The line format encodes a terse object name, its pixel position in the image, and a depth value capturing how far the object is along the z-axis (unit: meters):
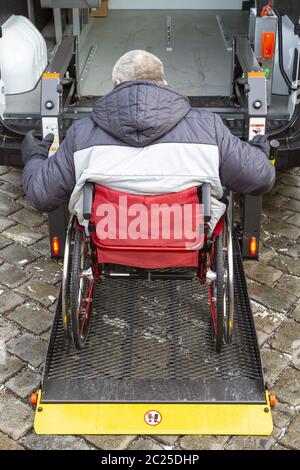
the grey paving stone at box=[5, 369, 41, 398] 3.33
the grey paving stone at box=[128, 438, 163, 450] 3.01
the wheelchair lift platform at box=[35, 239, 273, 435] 3.06
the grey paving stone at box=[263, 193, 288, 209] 4.98
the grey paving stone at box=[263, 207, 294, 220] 4.83
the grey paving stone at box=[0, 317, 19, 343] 3.69
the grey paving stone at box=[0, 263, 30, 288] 4.15
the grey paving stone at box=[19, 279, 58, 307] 3.99
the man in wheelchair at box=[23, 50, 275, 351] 2.87
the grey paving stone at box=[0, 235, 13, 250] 4.53
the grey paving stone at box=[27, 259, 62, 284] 4.18
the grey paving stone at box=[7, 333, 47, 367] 3.54
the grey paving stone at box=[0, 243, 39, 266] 4.37
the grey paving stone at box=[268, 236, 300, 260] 4.42
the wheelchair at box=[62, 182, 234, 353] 2.92
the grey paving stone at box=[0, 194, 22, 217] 4.91
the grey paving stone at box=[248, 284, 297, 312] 3.93
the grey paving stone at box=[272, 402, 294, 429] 3.13
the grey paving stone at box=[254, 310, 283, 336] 3.73
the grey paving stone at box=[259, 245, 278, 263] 4.34
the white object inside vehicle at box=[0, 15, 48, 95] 5.11
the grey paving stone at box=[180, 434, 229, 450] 3.01
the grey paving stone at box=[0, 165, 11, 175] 5.49
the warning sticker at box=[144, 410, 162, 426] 3.05
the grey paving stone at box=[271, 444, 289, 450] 3.00
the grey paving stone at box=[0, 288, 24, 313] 3.92
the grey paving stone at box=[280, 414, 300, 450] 3.02
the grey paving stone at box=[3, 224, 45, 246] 4.57
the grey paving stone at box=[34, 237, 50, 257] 4.44
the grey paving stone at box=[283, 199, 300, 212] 4.92
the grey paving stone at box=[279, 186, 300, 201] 5.10
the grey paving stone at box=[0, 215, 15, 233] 4.74
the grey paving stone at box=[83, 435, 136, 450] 3.01
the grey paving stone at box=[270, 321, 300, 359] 3.60
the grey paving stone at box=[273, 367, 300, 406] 3.27
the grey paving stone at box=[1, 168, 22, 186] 5.32
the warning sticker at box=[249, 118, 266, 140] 3.81
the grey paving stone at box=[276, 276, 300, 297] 4.06
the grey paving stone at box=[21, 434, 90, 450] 3.02
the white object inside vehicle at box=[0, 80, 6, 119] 4.48
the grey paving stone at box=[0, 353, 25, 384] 3.43
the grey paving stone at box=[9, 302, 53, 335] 3.77
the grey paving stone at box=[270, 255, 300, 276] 4.24
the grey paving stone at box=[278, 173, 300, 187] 5.28
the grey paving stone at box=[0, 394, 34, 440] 3.11
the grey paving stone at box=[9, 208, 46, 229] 4.78
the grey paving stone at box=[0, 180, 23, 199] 5.13
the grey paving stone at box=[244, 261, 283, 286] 4.16
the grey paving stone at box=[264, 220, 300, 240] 4.61
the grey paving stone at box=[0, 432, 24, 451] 3.02
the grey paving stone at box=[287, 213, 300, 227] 4.75
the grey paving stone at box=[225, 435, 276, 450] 2.99
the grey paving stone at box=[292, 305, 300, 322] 3.83
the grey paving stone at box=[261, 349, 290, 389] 3.41
